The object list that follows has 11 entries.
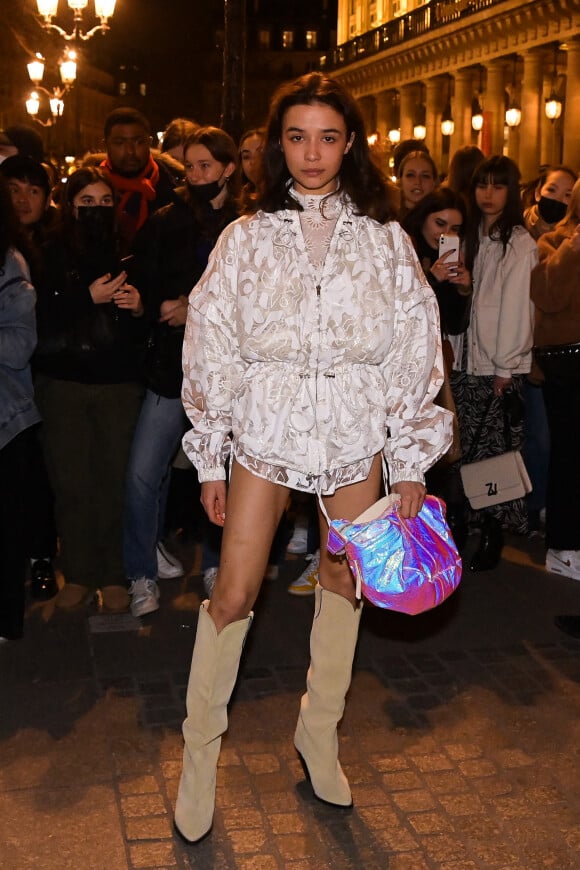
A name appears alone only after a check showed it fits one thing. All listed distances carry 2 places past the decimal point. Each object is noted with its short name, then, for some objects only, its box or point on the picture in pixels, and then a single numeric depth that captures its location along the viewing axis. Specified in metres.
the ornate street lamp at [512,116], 40.81
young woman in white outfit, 4.05
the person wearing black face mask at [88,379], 6.43
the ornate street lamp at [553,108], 39.12
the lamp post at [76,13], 20.12
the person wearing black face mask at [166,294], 6.56
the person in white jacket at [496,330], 7.84
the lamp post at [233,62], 13.34
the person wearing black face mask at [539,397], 8.68
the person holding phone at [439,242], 7.62
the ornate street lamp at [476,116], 47.44
